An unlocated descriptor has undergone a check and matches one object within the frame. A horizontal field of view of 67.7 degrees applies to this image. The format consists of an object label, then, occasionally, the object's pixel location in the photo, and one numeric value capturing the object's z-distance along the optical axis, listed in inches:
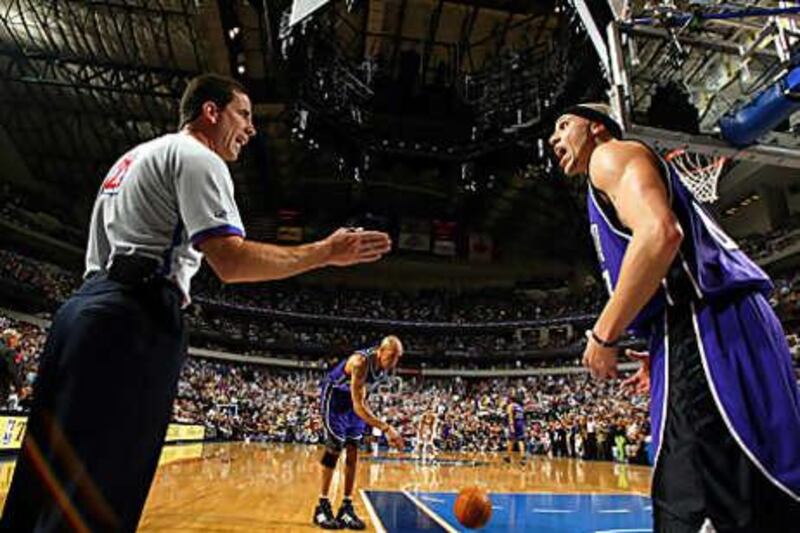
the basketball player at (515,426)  852.0
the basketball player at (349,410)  219.8
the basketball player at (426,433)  764.1
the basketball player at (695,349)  57.1
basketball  186.1
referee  59.2
